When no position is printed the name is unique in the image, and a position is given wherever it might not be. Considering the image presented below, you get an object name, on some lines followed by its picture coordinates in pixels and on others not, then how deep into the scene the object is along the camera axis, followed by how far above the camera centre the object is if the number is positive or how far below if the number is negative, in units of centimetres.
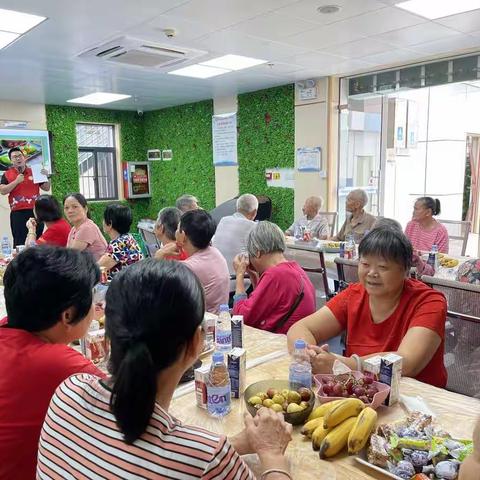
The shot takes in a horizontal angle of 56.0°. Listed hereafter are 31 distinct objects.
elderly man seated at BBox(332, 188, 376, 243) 498 -54
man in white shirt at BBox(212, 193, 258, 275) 411 -59
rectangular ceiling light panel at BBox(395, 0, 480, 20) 336 +122
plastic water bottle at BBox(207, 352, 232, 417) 143 -69
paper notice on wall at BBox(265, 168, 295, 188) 679 -11
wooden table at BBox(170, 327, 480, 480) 115 -76
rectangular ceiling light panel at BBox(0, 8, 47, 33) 343 +120
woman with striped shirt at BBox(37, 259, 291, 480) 78 -44
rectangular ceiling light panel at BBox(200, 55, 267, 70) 490 +121
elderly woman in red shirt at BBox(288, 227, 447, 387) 168 -61
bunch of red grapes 139 -69
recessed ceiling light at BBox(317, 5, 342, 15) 338 +121
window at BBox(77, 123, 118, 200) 899 +22
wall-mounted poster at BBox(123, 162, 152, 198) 934 -18
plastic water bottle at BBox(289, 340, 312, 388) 150 -67
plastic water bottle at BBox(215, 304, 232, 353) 182 -68
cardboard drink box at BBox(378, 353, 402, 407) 143 -65
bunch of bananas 120 -70
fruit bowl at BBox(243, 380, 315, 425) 133 -72
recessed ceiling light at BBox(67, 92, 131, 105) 723 +123
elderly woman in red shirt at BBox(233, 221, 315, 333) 232 -67
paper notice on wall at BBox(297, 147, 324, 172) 627 +14
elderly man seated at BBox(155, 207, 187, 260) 353 -42
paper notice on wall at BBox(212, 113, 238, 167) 766 +53
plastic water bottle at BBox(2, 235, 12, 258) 432 -73
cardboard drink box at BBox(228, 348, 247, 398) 151 -67
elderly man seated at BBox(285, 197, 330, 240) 553 -65
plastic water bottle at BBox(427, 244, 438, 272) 341 -69
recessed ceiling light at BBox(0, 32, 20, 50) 392 +119
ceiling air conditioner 423 +118
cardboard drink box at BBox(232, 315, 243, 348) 190 -67
